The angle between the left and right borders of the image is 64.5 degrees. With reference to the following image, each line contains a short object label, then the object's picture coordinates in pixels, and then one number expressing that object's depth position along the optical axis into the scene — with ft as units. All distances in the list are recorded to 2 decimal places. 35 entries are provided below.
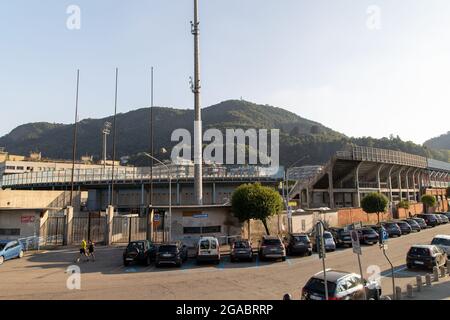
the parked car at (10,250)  82.43
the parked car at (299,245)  85.25
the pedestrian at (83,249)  82.90
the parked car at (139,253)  77.20
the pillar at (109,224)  106.85
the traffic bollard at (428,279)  53.67
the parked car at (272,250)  78.84
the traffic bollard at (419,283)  50.49
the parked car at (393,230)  123.13
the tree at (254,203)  100.07
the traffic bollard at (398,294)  44.34
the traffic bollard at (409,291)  46.32
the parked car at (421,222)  147.68
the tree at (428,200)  228.02
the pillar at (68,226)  106.83
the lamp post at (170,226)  100.33
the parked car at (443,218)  168.90
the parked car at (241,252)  78.74
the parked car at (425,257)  65.46
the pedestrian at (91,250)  82.89
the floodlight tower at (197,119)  130.31
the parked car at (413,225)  137.26
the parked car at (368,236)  103.65
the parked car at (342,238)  99.63
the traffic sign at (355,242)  43.93
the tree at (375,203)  158.40
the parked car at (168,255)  74.08
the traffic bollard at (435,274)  57.41
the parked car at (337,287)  37.80
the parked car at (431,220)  159.02
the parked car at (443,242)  79.30
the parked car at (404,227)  129.59
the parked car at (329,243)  92.63
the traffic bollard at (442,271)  61.21
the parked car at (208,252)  77.30
